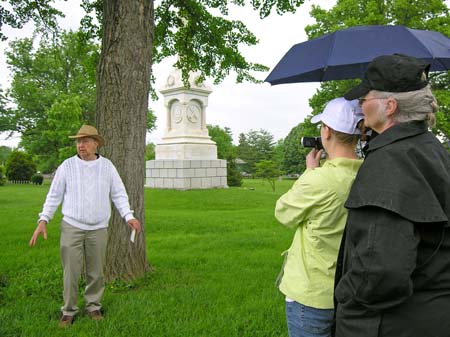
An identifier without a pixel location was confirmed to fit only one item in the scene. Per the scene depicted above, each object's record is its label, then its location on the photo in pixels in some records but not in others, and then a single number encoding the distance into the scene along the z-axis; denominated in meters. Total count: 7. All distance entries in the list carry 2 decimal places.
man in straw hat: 4.10
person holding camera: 2.08
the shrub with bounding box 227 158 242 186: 30.27
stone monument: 19.25
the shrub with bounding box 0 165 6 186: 31.42
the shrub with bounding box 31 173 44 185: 36.41
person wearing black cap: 1.52
